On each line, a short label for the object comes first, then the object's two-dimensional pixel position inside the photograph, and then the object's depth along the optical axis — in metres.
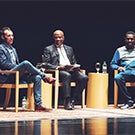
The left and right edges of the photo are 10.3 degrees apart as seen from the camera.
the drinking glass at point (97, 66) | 11.18
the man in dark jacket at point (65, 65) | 10.29
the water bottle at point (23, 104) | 10.43
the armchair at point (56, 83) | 10.27
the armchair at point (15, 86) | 9.59
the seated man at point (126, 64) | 10.67
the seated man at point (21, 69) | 9.68
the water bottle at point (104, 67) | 11.11
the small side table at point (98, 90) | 10.89
